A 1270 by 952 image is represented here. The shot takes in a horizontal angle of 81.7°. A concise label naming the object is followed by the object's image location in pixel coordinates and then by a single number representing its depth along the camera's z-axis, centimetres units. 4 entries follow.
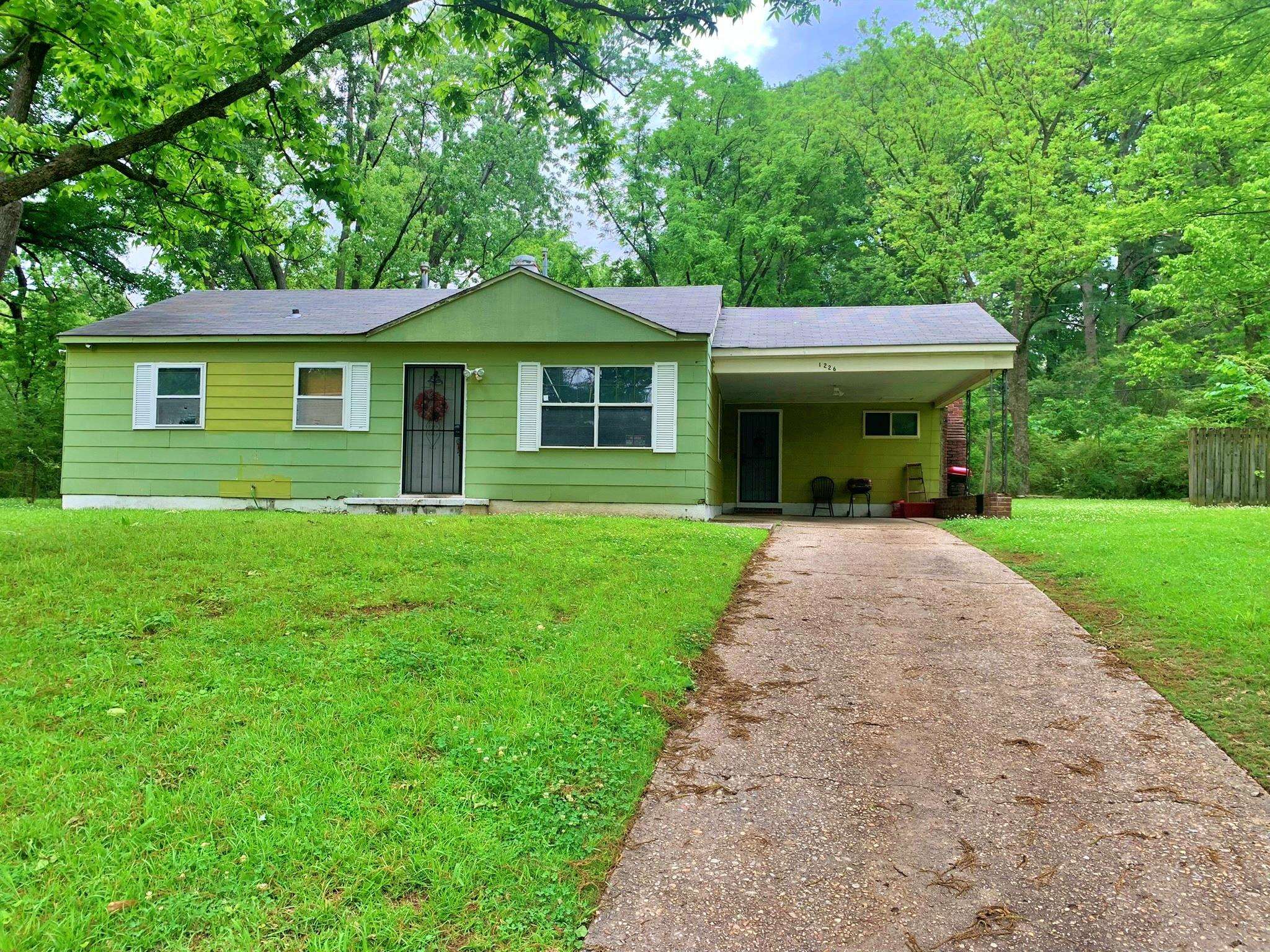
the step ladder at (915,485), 1419
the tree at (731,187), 2325
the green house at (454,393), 1071
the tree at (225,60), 541
